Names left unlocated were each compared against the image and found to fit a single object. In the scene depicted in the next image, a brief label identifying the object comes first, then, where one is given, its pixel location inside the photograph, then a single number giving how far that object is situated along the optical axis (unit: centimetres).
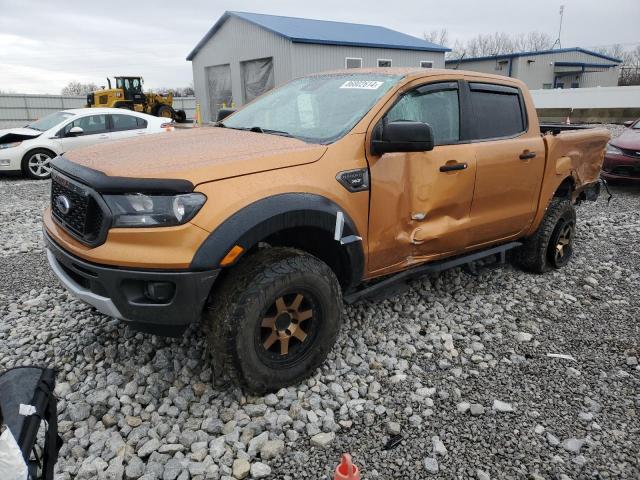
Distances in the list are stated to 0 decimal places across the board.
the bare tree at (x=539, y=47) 6844
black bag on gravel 145
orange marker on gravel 196
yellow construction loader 2002
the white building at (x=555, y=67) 3419
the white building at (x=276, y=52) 2022
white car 1005
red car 848
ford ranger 238
